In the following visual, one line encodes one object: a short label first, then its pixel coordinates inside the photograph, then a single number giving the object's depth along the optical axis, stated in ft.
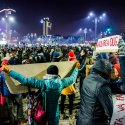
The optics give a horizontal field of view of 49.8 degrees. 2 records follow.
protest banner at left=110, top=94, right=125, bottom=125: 5.75
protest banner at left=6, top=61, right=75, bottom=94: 8.48
